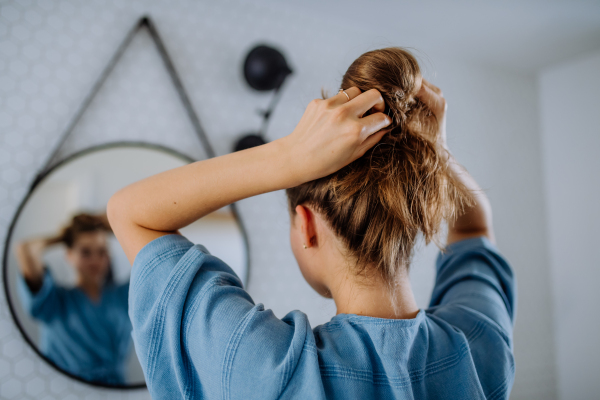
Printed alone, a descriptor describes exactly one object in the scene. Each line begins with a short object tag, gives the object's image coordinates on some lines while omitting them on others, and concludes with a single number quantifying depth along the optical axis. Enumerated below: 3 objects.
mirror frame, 0.91
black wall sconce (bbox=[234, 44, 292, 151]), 1.19
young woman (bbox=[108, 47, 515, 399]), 0.41
